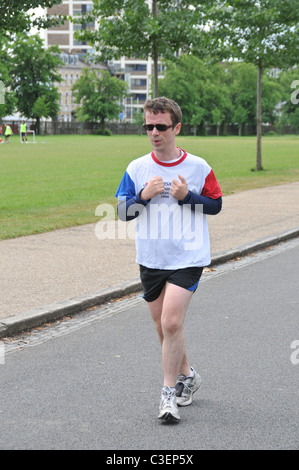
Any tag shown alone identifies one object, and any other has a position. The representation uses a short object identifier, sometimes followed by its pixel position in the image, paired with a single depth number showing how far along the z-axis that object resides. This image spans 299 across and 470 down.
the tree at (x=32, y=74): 99.62
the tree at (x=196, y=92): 117.19
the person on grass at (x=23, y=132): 67.72
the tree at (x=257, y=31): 24.41
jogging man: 4.46
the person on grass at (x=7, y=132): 68.03
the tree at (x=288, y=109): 124.29
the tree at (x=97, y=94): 112.12
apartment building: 141.62
